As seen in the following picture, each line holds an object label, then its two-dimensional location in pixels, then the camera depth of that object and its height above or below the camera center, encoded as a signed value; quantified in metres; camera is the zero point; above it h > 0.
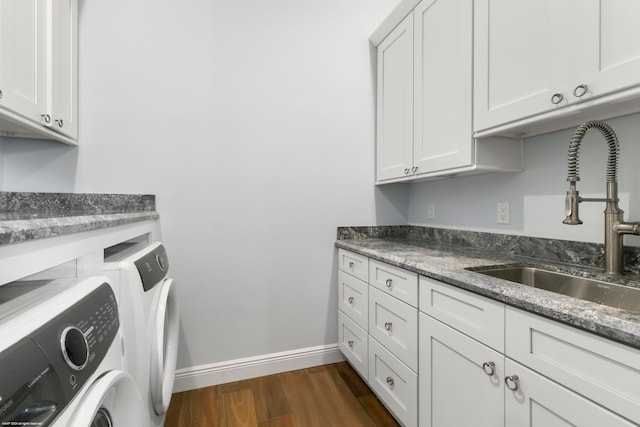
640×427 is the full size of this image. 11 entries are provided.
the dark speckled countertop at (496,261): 0.67 -0.20
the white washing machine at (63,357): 0.36 -0.21
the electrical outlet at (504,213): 1.54 +0.01
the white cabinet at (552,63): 0.89 +0.52
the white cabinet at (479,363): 0.66 -0.44
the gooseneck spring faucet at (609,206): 0.97 +0.03
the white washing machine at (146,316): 0.84 -0.32
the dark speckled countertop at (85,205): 1.37 +0.04
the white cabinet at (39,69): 1.19 +0.64
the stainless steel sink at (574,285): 0.94 -0.25
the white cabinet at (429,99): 1.40 +0.64
